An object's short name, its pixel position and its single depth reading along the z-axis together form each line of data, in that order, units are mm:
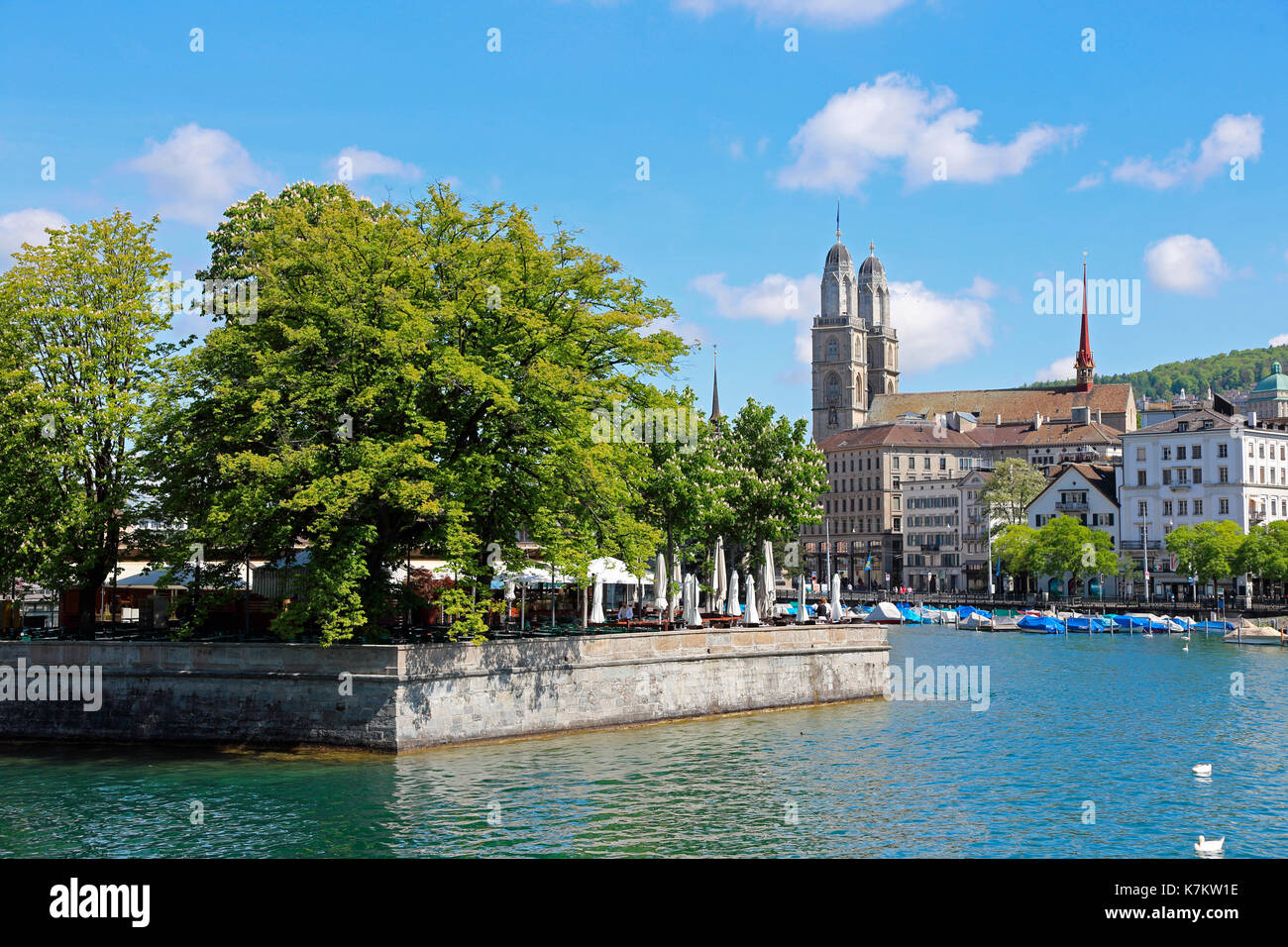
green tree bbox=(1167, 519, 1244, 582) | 115188
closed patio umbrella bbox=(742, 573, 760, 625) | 47688
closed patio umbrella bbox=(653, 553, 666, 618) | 47812
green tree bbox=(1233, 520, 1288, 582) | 112125
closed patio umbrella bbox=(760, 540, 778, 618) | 54094
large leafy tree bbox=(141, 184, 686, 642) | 33156
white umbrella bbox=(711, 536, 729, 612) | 54781
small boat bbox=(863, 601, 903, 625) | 118125
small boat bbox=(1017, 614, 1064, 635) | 105875
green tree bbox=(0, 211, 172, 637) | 35906
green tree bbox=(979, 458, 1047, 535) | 152125
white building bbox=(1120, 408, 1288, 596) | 128625
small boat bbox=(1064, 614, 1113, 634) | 106106
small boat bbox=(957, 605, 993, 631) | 114312
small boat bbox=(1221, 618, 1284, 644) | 91125
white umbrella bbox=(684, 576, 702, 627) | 44250
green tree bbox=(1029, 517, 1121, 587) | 124688
